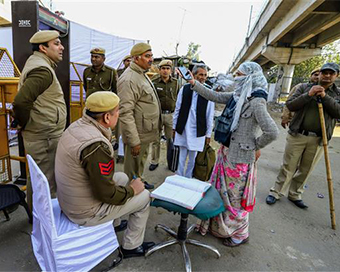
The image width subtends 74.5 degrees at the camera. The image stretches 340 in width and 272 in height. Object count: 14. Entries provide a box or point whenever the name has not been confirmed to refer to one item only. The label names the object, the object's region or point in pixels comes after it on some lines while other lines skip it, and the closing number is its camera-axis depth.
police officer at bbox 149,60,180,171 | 4.24
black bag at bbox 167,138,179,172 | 3.43
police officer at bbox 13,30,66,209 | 2.01
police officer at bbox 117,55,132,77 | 5.03
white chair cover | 1.50
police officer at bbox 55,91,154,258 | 1.50
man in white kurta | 3.20
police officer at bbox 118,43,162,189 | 2.61
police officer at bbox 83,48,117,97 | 4.25
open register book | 1.87
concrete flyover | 7.36
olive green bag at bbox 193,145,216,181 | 3.44
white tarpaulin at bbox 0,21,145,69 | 6.47
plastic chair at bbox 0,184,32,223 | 2.00
